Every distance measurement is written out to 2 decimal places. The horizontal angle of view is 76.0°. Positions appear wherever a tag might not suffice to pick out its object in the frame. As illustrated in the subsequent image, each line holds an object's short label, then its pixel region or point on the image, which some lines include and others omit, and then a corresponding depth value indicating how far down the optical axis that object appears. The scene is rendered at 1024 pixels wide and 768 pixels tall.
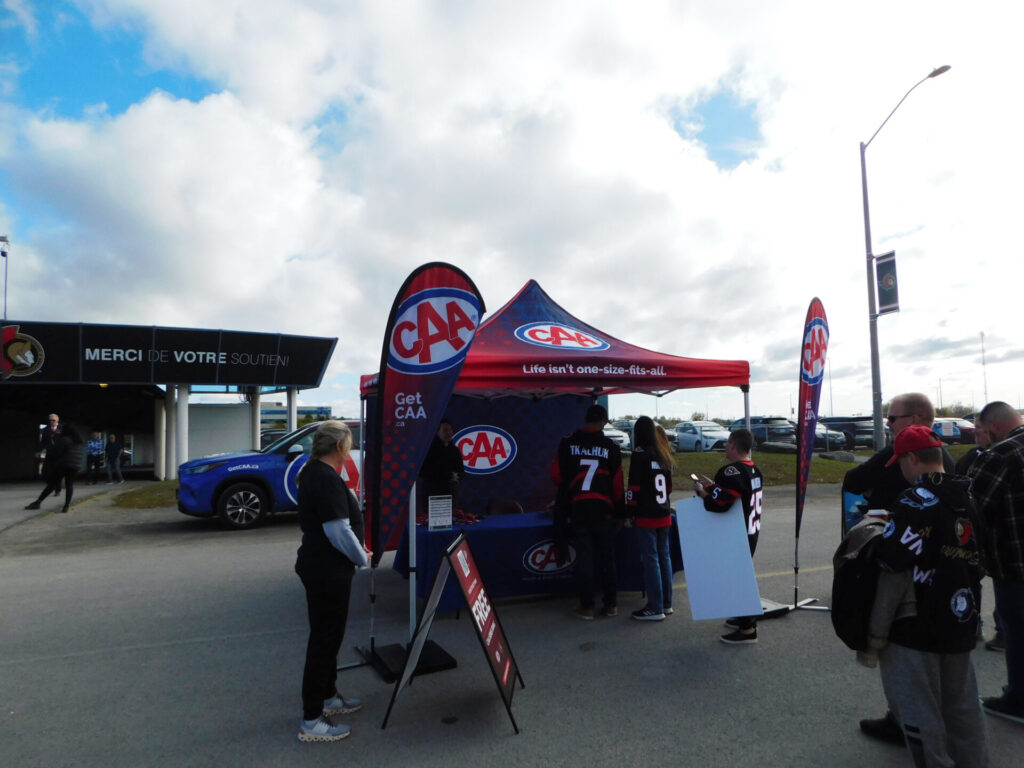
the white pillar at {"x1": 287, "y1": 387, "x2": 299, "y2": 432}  23.59
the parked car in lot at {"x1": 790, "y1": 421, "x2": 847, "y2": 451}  27.52
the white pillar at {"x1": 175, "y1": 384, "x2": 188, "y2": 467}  21.30
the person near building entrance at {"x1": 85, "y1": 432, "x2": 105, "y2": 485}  20.42
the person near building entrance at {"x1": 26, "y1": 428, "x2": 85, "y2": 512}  12.13
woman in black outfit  3.42
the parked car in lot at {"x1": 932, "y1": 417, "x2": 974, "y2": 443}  28.79
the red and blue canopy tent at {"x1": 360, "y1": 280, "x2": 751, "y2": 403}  5.82
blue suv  10.33
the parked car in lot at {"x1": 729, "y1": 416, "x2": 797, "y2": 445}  27.98
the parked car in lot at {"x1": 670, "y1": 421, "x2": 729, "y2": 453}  30.00
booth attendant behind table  7.13
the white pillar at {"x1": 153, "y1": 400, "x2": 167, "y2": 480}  22.50
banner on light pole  15.88
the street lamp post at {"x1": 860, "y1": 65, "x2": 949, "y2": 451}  16.14
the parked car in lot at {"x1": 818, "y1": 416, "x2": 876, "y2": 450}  29.06
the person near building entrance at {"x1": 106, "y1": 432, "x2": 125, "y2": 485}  19.66
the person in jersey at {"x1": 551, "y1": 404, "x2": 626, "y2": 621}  5.47
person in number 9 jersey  5.39
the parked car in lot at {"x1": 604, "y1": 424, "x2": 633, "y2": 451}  27.55
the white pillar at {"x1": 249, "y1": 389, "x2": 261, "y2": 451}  24.67
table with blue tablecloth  5.39
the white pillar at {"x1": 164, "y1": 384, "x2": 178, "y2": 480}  21.88
